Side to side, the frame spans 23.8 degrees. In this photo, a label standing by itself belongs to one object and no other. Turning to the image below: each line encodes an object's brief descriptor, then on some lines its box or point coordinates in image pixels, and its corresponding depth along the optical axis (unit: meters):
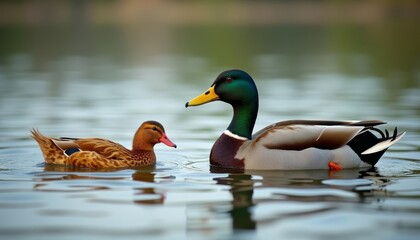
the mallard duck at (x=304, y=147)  11.12
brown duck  11.27
